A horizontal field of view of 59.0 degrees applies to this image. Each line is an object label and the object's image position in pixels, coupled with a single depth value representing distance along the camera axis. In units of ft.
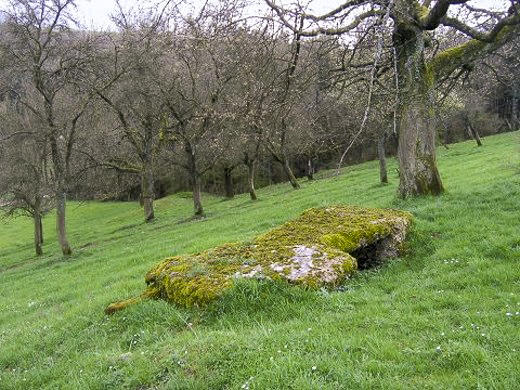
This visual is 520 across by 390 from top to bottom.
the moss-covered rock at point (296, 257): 21.36
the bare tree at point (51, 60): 71.41
